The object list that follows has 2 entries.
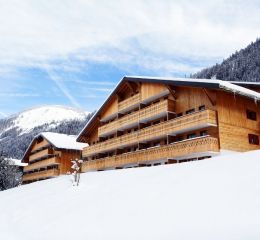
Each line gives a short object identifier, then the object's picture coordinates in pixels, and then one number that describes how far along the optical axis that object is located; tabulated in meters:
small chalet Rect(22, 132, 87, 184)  36.42
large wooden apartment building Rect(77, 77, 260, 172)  17.63
